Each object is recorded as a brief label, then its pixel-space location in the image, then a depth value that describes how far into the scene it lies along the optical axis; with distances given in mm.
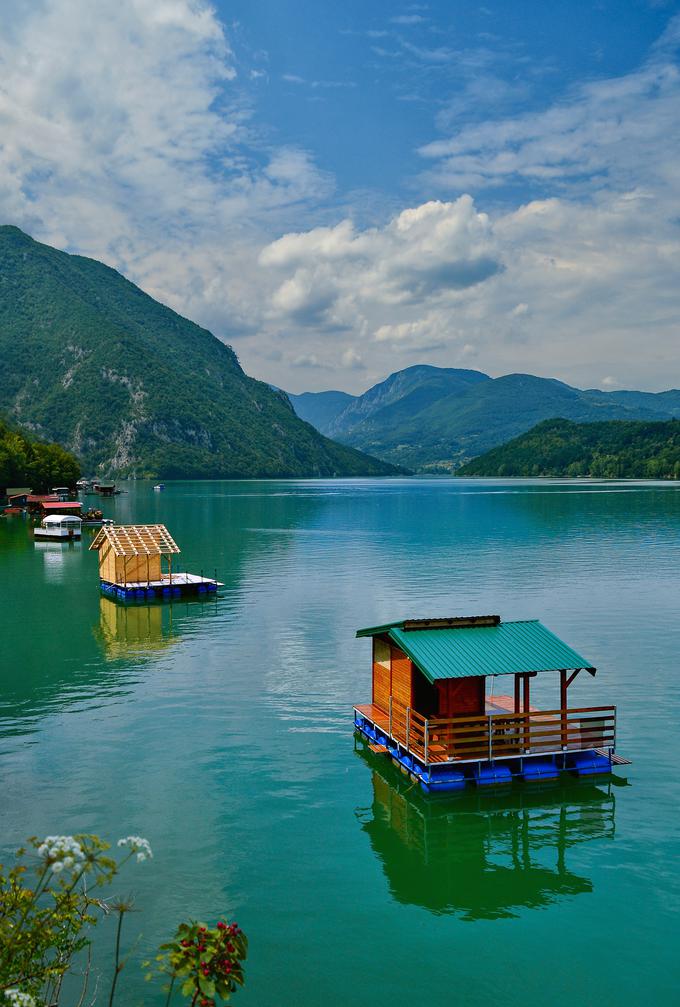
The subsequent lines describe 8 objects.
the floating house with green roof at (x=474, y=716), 29438
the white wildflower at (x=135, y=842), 11342
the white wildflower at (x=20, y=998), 10021
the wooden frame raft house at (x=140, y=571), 74438
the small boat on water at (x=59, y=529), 130375
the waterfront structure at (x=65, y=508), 153125
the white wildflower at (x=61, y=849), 9852
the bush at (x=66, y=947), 11211
